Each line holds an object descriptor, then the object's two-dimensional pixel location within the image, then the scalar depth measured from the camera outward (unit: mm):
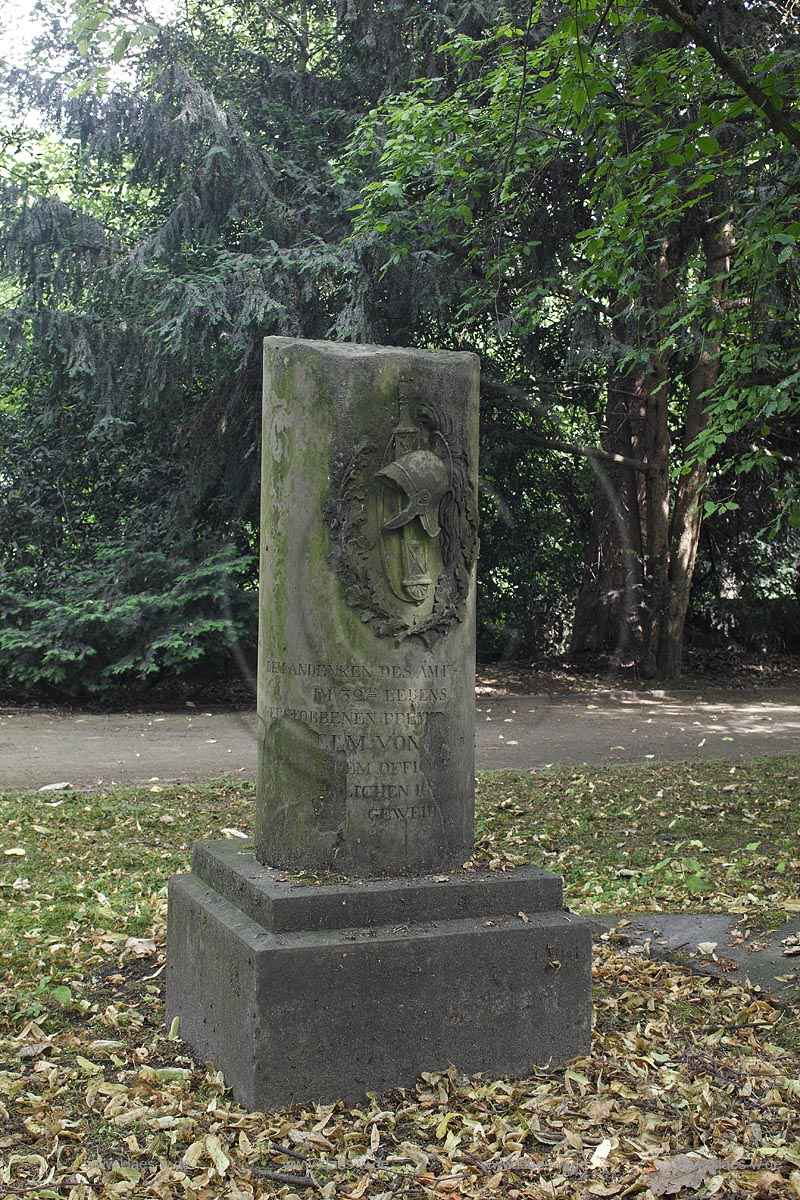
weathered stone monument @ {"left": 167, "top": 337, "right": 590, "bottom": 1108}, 3904
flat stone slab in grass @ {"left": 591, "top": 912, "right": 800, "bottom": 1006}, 4738
